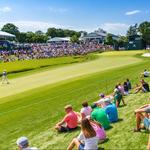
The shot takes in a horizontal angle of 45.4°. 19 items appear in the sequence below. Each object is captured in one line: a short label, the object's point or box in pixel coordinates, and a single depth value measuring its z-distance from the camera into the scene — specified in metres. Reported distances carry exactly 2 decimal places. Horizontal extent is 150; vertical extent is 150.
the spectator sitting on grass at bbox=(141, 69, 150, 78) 19.02
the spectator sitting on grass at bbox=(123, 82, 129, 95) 14.19
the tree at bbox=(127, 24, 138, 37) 87.00
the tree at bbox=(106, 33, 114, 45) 77.37
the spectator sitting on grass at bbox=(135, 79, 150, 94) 13.42
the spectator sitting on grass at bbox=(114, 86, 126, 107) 11.40
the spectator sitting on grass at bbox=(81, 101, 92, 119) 8.75
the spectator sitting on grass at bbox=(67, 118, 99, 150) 5.99
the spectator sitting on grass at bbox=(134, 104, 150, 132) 7.37
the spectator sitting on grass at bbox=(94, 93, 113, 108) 9.48
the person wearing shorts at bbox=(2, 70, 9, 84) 23.59
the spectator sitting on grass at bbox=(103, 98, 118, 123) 8.95
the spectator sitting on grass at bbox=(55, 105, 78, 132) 8.69
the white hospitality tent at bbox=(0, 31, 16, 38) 64.60
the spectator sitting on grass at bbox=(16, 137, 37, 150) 5.74
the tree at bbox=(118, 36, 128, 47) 73.73
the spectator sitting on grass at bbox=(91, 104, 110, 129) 8.13
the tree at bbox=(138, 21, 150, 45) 74.13
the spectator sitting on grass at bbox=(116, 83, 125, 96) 12.40
